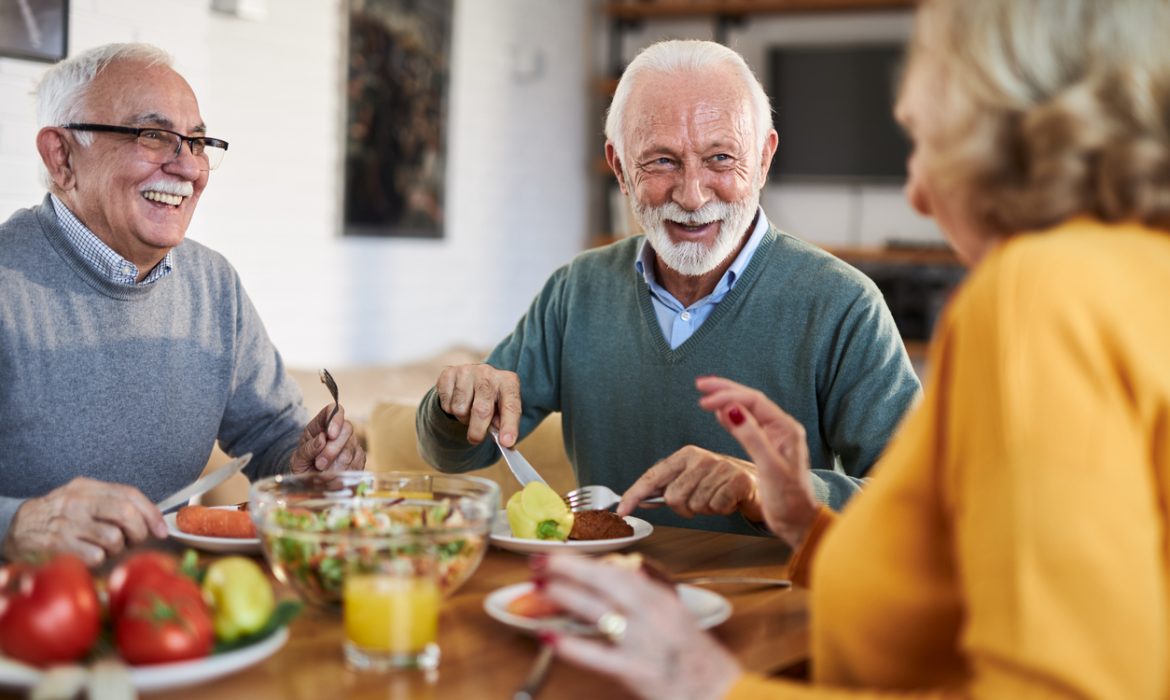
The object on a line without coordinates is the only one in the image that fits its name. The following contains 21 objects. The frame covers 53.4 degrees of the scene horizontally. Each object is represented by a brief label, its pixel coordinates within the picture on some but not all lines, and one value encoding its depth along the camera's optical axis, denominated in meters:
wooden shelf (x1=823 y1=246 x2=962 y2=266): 5.44
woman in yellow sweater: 0.74
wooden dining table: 0.96
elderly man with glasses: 1.84
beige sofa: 2.55
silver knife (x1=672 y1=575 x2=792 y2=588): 1.34
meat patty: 1.48
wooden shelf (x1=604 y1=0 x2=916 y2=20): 5.66
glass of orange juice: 0.99
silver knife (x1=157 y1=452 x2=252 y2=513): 1.42
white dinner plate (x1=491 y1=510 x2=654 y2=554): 1.43
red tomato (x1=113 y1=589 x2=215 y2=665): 0.91
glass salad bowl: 1.10
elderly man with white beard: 1.94
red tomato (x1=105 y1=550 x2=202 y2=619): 0.94
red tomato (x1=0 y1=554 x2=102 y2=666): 0.89
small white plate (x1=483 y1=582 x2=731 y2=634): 1.08
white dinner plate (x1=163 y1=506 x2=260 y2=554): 1.40
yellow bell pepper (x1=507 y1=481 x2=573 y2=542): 1.47
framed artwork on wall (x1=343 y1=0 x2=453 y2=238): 4.38
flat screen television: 5.68
